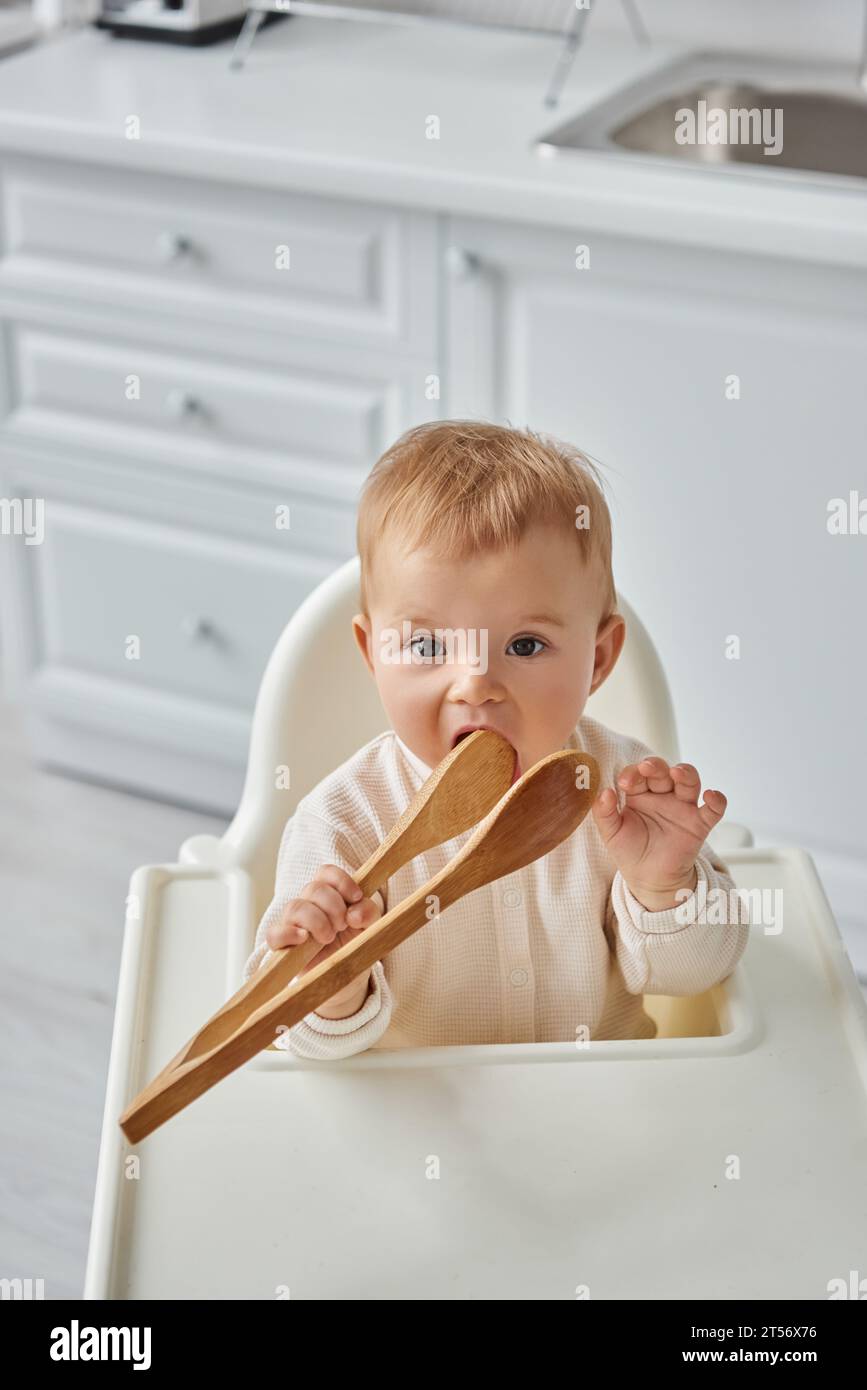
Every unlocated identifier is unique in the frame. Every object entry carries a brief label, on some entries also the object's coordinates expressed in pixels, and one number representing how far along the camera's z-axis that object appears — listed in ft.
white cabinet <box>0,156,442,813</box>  5.59
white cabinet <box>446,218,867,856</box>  5.03
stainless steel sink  6.04
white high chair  2.48
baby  2.88
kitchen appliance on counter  6.39
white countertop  4.88
